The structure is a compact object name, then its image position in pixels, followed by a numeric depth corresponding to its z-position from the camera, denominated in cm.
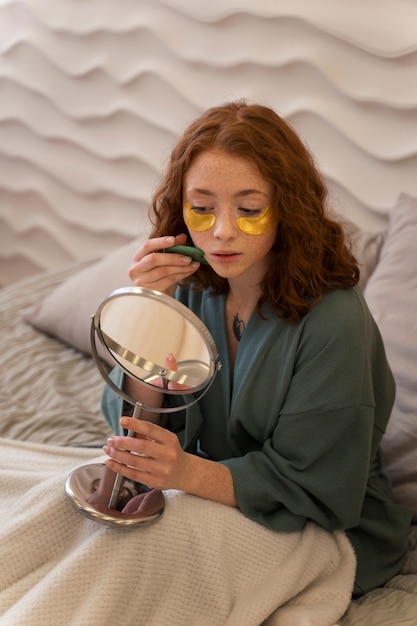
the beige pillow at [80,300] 198
